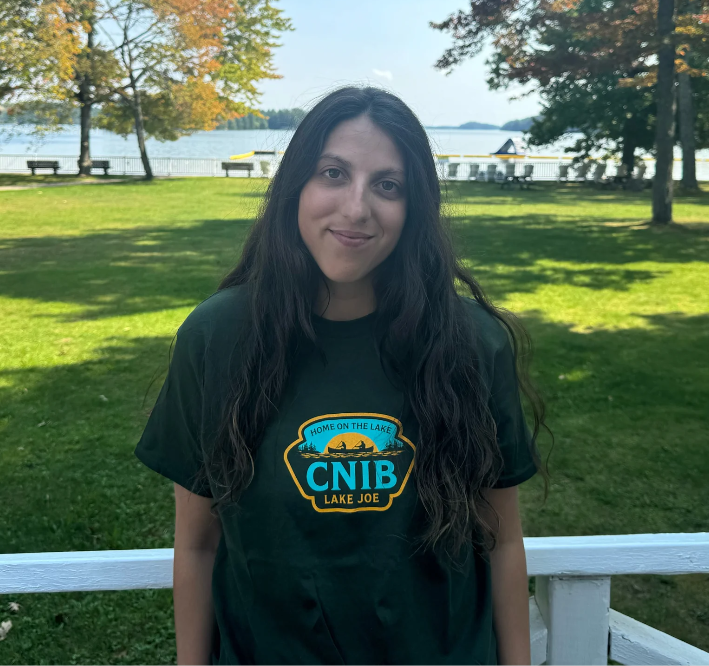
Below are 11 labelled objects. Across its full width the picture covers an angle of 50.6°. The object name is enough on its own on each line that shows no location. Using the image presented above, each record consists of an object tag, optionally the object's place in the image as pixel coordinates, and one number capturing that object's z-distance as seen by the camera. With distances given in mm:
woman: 1574
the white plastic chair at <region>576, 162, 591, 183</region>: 32188
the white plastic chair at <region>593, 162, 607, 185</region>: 30828
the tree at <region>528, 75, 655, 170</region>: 29234
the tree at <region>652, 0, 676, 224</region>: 15008
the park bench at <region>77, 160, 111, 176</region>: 33969
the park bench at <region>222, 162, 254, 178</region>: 35250
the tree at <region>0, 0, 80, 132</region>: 27234
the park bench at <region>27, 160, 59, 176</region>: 33031
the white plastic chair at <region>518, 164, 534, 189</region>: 29522
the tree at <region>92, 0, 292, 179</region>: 31297
